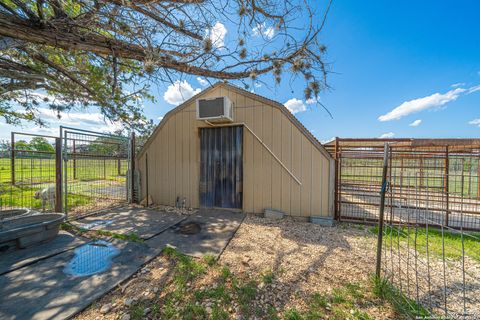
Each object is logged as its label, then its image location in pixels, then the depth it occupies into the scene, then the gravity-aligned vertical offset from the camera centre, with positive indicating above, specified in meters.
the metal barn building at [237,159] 4.33 -0.10
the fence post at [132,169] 5.56 -0.43
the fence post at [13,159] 4.46 -0.10
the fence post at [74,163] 4.15 -0.19
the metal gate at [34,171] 3.88 -0.40
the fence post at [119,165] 5.38 -0.30
